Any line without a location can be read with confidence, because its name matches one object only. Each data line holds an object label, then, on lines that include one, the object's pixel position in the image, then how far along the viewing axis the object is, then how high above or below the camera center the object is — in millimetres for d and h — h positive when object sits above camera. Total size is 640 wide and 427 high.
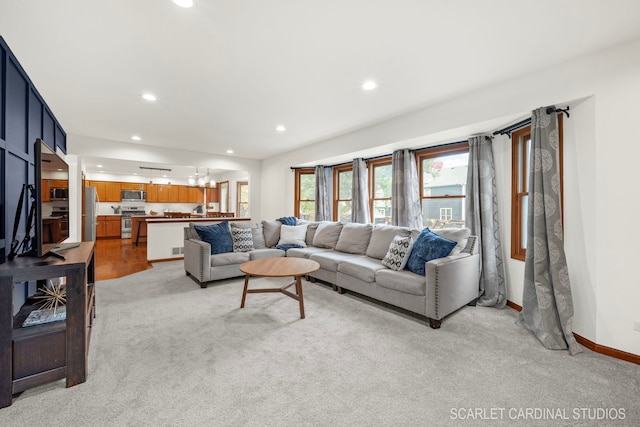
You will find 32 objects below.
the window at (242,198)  9328 +629
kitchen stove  9586 -106
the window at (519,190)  3207 +309
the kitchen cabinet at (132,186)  9666 +1097
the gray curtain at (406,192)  4391 +392
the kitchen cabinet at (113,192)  9414 +851
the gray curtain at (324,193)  6129 +518
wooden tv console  1612 -757
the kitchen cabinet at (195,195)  10789 +847
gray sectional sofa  2779 -618
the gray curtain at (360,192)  5304 +466
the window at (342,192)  5936 +533
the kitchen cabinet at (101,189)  9172 +930
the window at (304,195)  6609 +514
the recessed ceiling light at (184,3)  1732 +1355
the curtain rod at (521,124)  2518 +989
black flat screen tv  1873 +106
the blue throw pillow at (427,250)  2980 -373
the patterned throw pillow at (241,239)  4559 -388
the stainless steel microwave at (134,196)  9672 +740
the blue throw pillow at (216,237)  4270 -320
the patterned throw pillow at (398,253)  3197 -443
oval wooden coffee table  2928 -591
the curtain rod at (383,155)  4002 +1111
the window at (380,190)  5166 +506
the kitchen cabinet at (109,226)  9184 -330
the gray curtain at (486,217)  3326 -12
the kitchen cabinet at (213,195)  11000 +853
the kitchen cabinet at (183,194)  10555 +870
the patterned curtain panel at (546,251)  2367 -316
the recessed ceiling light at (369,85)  2889 +1406
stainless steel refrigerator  5402 +49
